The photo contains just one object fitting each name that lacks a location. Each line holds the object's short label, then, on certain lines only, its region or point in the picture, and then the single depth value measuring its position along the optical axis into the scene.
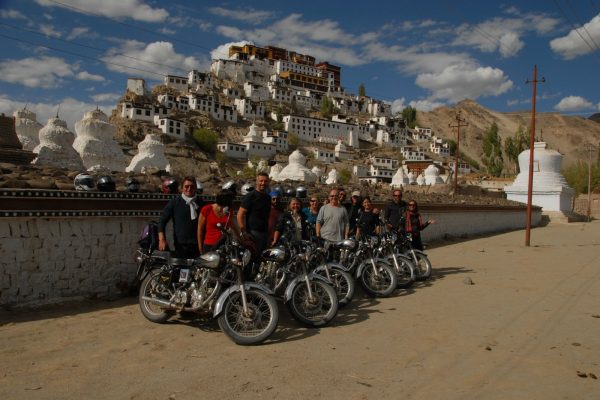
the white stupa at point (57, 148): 12.42
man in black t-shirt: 6.73
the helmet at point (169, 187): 8.41
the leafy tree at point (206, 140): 87.94
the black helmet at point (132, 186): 7.99
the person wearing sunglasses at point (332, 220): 8.21
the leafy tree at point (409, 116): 139.88
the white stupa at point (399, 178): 48.45
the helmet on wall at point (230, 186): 8.54
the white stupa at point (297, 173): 20.42
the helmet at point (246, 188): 9.63
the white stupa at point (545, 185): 33.38
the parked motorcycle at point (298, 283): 6.23
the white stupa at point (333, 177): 30.86
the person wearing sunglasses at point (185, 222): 6.47
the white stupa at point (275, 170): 25.93
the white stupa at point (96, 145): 14.84
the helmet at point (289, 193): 11.07
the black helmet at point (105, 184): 7.45
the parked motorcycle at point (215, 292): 5.46
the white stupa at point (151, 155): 17.55
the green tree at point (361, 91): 143.25
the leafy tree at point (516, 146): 91.31
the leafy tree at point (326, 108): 120.06
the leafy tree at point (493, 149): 98.81
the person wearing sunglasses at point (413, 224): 10.16
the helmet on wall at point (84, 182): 7.19
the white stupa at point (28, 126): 16.15
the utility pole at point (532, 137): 17.72
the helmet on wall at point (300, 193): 11.24
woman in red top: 6.25
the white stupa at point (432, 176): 47.84
